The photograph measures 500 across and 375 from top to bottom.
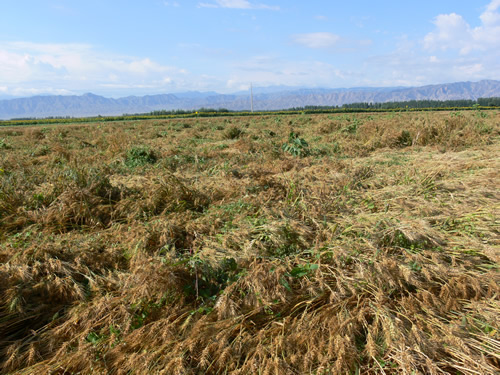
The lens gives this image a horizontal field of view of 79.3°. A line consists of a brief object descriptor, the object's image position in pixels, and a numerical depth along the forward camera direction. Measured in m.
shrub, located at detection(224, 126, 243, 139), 13.68
